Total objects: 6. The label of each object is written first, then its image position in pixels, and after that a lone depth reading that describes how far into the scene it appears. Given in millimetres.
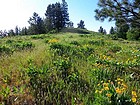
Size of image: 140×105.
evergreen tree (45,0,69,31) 27117
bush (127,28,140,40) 19609
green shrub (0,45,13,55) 3634
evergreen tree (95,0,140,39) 6980
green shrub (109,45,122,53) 4990
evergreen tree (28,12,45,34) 26262
